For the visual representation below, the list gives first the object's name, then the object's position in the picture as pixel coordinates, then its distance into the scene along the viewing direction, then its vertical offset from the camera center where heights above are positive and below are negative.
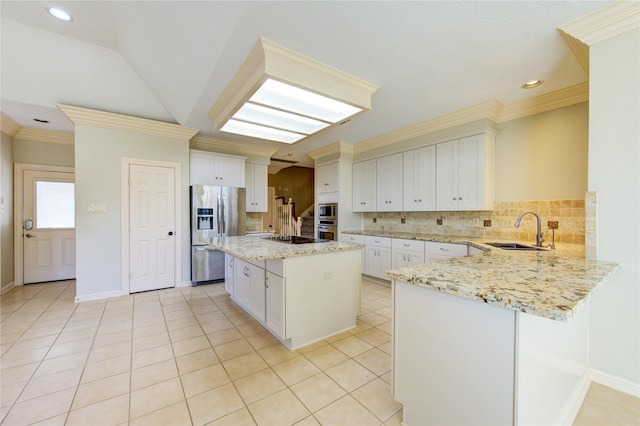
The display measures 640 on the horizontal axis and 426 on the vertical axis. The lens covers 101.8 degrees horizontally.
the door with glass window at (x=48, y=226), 4.41 -0.28
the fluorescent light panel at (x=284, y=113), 2.40 +1.02
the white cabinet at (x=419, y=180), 3.99 +0.52
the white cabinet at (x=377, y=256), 4.29 -0.75
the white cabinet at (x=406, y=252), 3.81 -0.61
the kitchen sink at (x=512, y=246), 2.82 -0.37
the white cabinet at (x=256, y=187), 5.41 +0.53
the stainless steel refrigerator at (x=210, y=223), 4.30 -0.21
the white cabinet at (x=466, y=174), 3.45 +0.54
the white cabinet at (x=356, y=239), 4.73 -0.52
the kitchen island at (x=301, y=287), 2.34 -0.74
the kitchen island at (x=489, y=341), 1.07 -0.62
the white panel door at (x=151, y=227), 3.92 -0.25
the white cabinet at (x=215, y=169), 4.53 +0.77
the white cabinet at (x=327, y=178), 5.36 +0.71
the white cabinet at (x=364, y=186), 4.96 +0.51
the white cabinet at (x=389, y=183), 4.48 +0.51
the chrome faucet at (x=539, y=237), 2.35 -0.23
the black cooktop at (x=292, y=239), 3.09 -0.36
